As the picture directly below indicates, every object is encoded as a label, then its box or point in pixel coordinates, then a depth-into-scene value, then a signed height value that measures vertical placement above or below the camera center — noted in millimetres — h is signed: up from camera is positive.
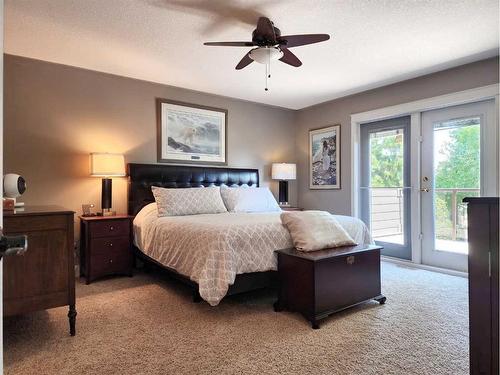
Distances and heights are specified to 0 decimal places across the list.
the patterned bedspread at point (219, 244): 2354 -469
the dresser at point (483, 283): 1089 -341
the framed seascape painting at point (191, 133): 4293 +818
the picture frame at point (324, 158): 5070 +528
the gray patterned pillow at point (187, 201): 3508 -136
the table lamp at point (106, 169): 3504 +234
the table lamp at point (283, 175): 5152 +235
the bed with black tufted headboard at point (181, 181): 2689 +112
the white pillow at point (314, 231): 2552 -358
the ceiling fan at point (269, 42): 2477 +1202
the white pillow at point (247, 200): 3994 -141
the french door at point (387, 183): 4281 +75
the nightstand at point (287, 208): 4863 -307
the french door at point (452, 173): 3521 +189
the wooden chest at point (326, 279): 2283 -713
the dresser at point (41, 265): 1931 -490
